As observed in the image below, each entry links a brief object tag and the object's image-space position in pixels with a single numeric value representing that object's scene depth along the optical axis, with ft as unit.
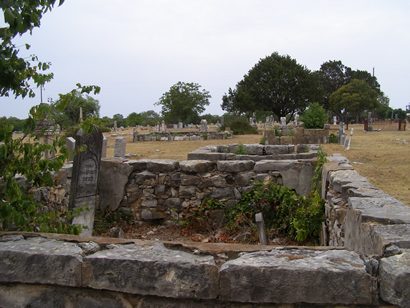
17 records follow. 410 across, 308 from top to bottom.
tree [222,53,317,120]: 190.70
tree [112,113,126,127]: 215.72
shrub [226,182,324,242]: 20.86
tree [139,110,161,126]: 209.46
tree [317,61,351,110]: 258.57
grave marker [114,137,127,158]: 54.27
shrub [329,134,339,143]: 83.61
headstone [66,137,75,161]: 37.11
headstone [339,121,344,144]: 79.99
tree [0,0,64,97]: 8.61
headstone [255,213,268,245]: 21.08
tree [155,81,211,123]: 191.72
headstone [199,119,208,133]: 124.12
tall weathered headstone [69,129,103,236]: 22.06
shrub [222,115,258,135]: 124.57
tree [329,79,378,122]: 177.17
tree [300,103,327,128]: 85.20
